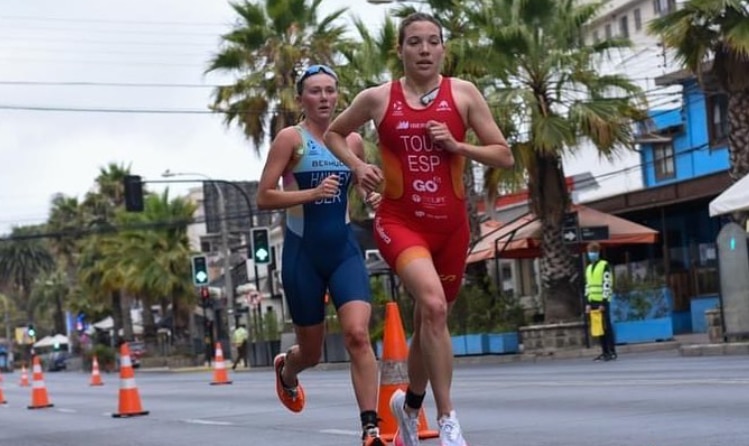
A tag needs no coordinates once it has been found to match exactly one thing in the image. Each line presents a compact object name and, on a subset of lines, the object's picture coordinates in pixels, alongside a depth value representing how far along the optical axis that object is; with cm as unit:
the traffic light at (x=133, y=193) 4488
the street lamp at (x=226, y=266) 5059
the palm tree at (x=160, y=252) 6247
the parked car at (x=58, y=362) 8219
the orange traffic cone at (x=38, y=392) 2266
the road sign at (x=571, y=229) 2888
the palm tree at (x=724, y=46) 2549
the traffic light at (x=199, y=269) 4575
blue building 3703
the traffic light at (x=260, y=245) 4044
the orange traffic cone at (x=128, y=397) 1725
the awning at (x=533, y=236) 3164
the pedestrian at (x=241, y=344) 4741
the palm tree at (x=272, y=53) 3894
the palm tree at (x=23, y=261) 11925
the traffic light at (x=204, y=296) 5354
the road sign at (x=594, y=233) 2948
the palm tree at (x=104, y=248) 6850
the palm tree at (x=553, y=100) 2966
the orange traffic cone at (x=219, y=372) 2927
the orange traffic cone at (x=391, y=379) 972
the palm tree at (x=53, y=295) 11656
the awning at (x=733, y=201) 2242
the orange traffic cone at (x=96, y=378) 3716
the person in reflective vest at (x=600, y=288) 2447
